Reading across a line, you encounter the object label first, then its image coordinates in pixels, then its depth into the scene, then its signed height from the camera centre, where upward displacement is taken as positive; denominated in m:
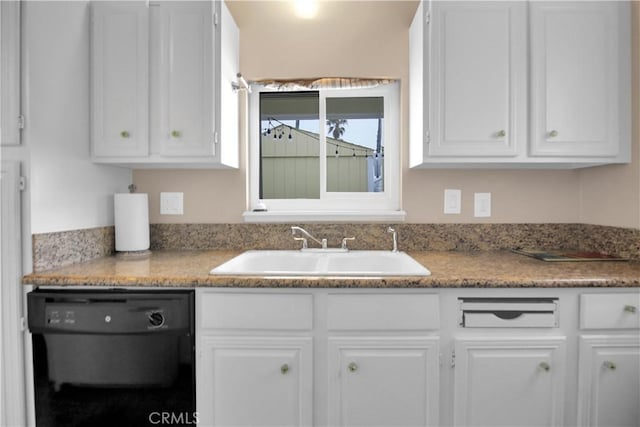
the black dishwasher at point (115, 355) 1.28 -0.55
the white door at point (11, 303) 1.31 -0.36
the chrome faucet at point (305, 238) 1.89 -0.17
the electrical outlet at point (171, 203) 1.98 +0.02
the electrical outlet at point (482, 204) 1.96 +0.01
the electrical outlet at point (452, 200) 1.96 +0.04
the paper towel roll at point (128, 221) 1.76 -0.07
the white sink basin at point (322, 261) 1.74 -0.28
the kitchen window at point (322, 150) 2.05 +0.34
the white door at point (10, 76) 1.30 +0.50
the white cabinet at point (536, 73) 1.60 +0.62
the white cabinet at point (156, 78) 1.62 +0.61
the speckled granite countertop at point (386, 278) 1.28 -0.27
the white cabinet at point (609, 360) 1.30 -0.58
